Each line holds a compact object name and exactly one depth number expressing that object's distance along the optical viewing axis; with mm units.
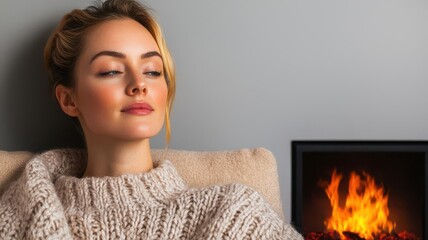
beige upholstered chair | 1440
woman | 1234
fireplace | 1731
